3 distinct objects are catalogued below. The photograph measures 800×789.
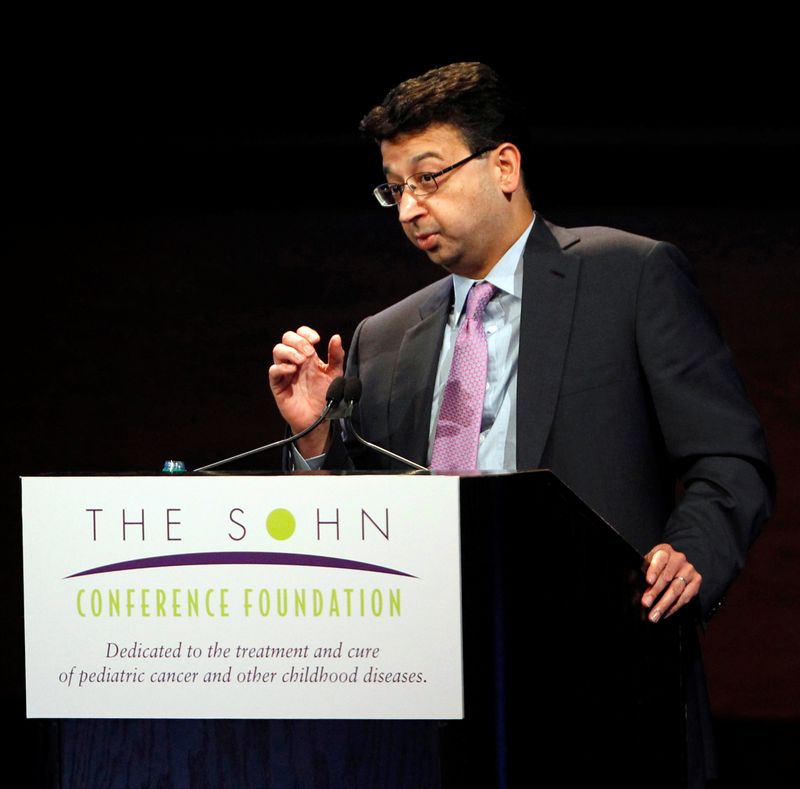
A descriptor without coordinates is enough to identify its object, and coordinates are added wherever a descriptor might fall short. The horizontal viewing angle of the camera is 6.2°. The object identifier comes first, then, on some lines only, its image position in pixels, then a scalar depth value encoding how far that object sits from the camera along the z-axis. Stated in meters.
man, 9.17
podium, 8.58
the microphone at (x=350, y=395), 9.05
